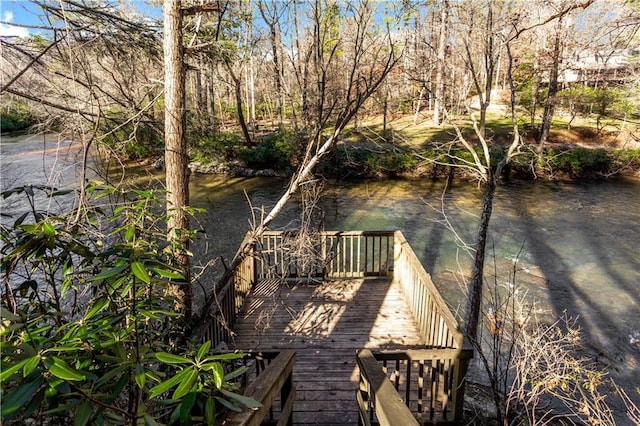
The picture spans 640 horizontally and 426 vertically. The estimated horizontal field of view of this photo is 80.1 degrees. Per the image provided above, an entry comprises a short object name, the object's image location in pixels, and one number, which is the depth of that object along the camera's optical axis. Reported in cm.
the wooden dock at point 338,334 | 280
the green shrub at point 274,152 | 1775
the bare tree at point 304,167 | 439
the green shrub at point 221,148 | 1816
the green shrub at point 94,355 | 125
